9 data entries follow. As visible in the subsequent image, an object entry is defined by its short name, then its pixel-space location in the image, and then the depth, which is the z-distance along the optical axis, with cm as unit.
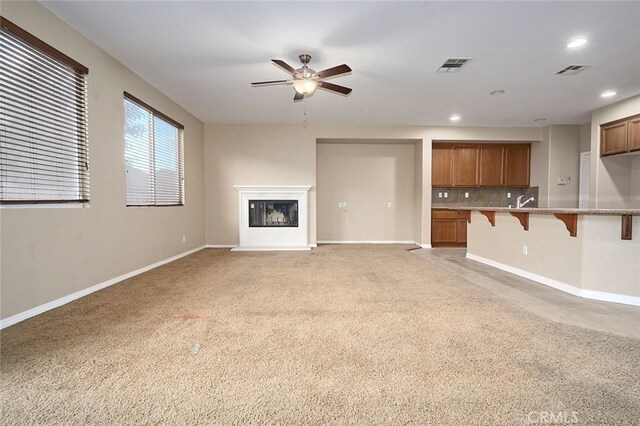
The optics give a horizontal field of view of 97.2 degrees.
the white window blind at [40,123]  230
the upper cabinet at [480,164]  675
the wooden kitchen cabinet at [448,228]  671
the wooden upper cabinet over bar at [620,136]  466
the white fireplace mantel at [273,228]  627
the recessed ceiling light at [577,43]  305
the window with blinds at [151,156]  390
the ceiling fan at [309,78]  308
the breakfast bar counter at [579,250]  285
